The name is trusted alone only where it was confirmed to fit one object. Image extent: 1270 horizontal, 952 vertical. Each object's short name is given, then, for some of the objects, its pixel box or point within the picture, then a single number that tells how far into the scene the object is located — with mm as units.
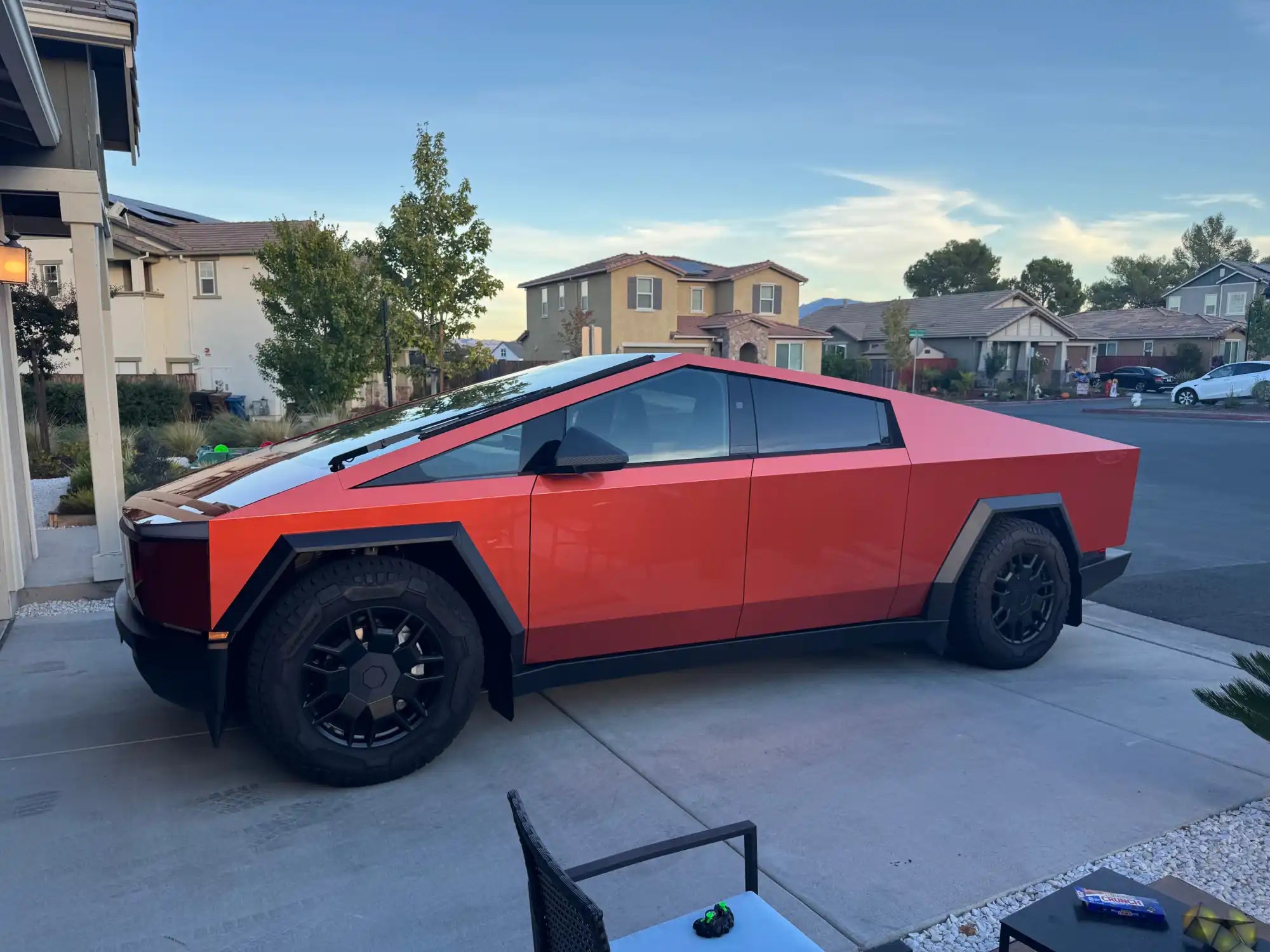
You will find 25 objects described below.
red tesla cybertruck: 3408
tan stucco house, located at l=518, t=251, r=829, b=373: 39344
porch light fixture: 6117
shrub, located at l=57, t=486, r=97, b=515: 9242
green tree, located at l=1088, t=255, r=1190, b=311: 87062
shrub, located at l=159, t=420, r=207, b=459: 13922
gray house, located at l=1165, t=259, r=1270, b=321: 58875
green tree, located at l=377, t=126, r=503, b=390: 19141
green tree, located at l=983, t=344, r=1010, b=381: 46781
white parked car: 33344
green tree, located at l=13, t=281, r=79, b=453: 14477
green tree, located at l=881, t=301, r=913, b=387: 45500
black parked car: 47594
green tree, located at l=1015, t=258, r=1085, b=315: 82438
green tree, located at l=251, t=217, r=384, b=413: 18266
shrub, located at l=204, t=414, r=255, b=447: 16062
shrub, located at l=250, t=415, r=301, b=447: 16250
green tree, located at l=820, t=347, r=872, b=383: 45250
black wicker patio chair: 1456
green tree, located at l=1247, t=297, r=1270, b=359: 42625
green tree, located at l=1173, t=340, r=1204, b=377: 52406
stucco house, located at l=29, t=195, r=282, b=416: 27641
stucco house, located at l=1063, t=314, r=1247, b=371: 54344
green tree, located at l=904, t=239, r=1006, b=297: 82312
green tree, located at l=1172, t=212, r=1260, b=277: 88188
